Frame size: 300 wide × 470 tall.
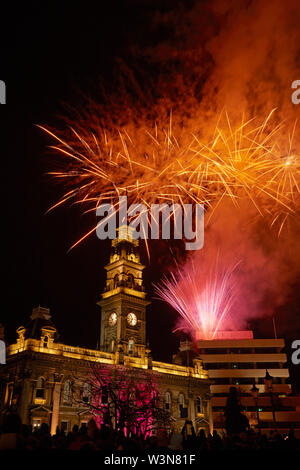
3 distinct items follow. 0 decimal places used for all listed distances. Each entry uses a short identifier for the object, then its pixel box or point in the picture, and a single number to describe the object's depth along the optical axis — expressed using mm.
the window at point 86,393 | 45916
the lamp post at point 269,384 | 23384
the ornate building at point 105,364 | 42250
